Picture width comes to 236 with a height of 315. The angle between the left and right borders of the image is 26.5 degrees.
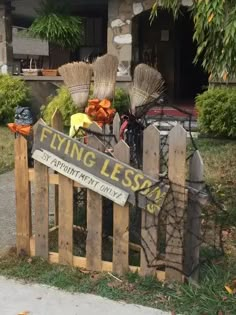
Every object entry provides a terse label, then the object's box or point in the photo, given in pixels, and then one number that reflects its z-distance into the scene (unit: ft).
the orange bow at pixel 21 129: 11.85
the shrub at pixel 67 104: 29.78
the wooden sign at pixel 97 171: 10.69
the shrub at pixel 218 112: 26.86
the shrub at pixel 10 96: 33.88
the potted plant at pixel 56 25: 33.55
